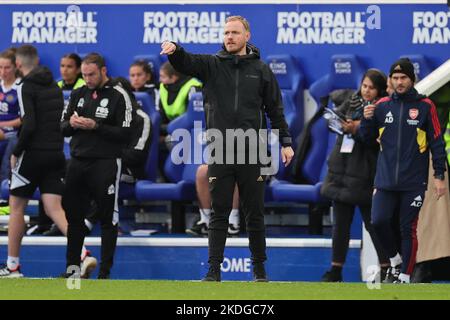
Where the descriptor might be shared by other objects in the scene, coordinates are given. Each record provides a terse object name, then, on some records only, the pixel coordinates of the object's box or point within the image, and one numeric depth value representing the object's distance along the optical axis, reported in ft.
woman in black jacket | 38.47
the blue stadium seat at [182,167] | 42.39
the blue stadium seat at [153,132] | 43.21
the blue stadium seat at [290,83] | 43.11
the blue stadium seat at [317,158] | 41.57
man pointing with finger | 31.48
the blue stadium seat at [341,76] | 42.52
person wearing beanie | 35.17
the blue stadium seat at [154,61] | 45.21
